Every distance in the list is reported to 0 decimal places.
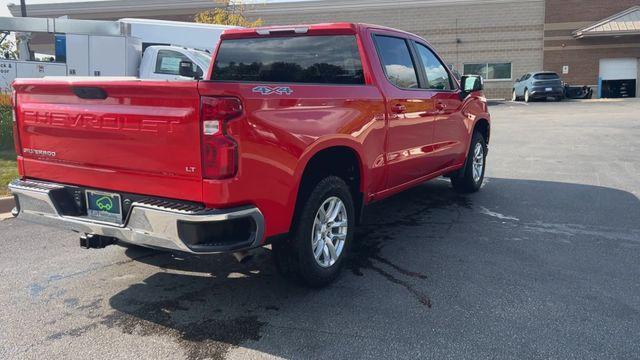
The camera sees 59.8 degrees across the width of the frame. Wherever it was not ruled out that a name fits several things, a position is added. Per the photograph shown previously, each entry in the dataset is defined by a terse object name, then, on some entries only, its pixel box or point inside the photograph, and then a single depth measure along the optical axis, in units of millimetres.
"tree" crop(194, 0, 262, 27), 29078
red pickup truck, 3293
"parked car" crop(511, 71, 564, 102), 30062
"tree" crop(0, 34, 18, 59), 17684
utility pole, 23094
